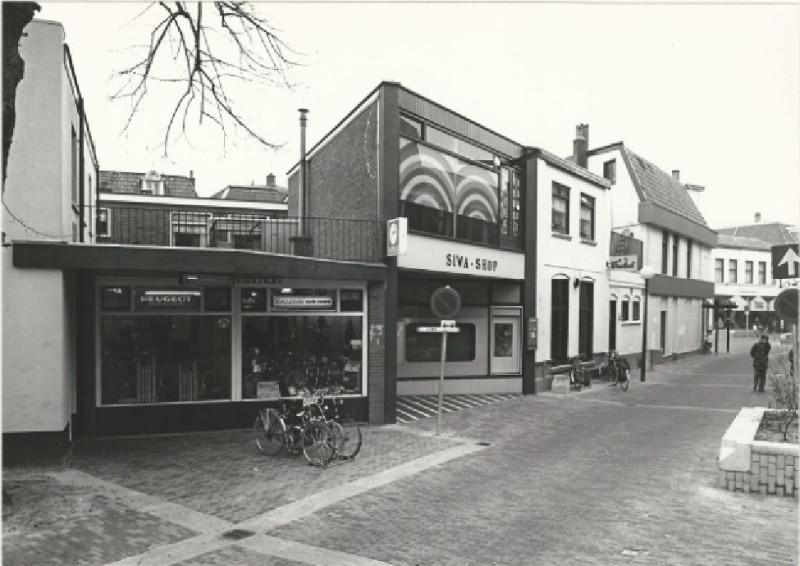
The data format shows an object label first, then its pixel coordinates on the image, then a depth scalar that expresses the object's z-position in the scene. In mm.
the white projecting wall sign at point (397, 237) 12250
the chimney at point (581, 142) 27281
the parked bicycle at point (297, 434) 9289
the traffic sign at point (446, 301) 11219
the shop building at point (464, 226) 13672
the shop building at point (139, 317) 9016
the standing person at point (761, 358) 17562
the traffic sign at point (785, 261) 7855
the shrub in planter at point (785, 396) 8841
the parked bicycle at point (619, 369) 18781
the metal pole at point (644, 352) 20891
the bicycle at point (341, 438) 9438
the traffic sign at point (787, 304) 7598
